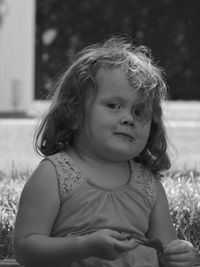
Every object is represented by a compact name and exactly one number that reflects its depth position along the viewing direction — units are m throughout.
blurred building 19.41
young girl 3.48
